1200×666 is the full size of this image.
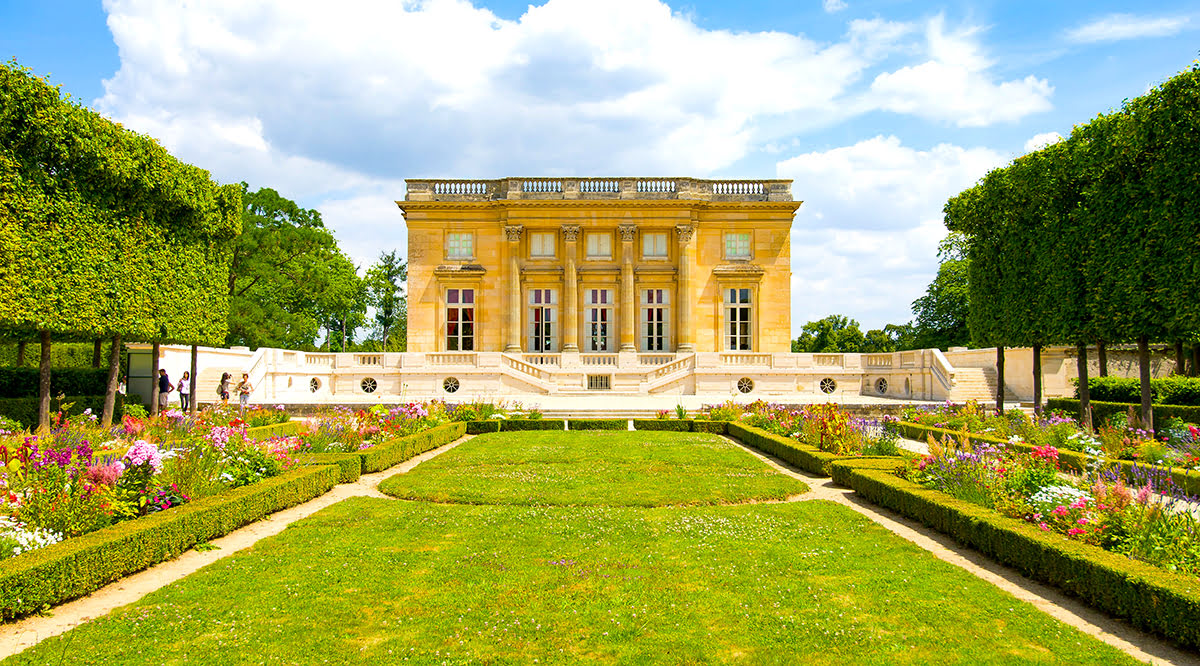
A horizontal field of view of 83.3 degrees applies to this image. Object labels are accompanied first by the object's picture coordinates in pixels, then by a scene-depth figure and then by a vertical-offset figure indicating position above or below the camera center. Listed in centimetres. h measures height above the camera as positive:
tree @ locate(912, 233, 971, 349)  4938 +466
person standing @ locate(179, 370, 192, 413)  2373 -98
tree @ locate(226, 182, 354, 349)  4038 +579
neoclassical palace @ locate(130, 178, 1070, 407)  3809 +579
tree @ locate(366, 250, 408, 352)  6525 +682
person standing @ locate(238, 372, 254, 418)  2417 -79
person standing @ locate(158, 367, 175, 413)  2311 -63
